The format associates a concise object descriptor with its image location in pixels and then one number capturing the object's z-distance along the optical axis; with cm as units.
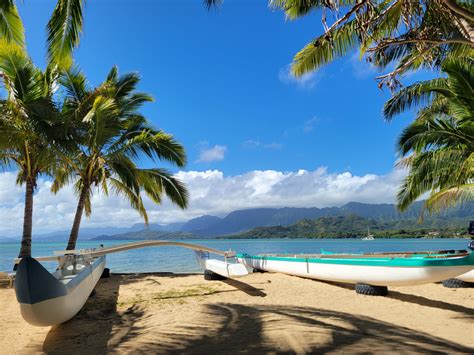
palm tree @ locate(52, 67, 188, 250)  891
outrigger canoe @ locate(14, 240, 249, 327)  358
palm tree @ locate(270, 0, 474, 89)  358
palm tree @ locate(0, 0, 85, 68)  419
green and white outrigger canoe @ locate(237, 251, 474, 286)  534
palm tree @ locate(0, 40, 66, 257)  768
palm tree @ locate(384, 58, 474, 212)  565
